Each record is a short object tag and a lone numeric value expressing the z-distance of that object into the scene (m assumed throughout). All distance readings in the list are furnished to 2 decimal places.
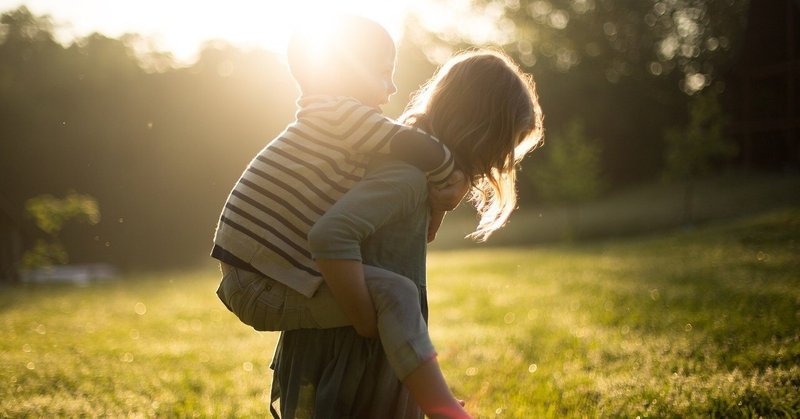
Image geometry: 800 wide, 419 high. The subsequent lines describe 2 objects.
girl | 2.46
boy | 2.24
